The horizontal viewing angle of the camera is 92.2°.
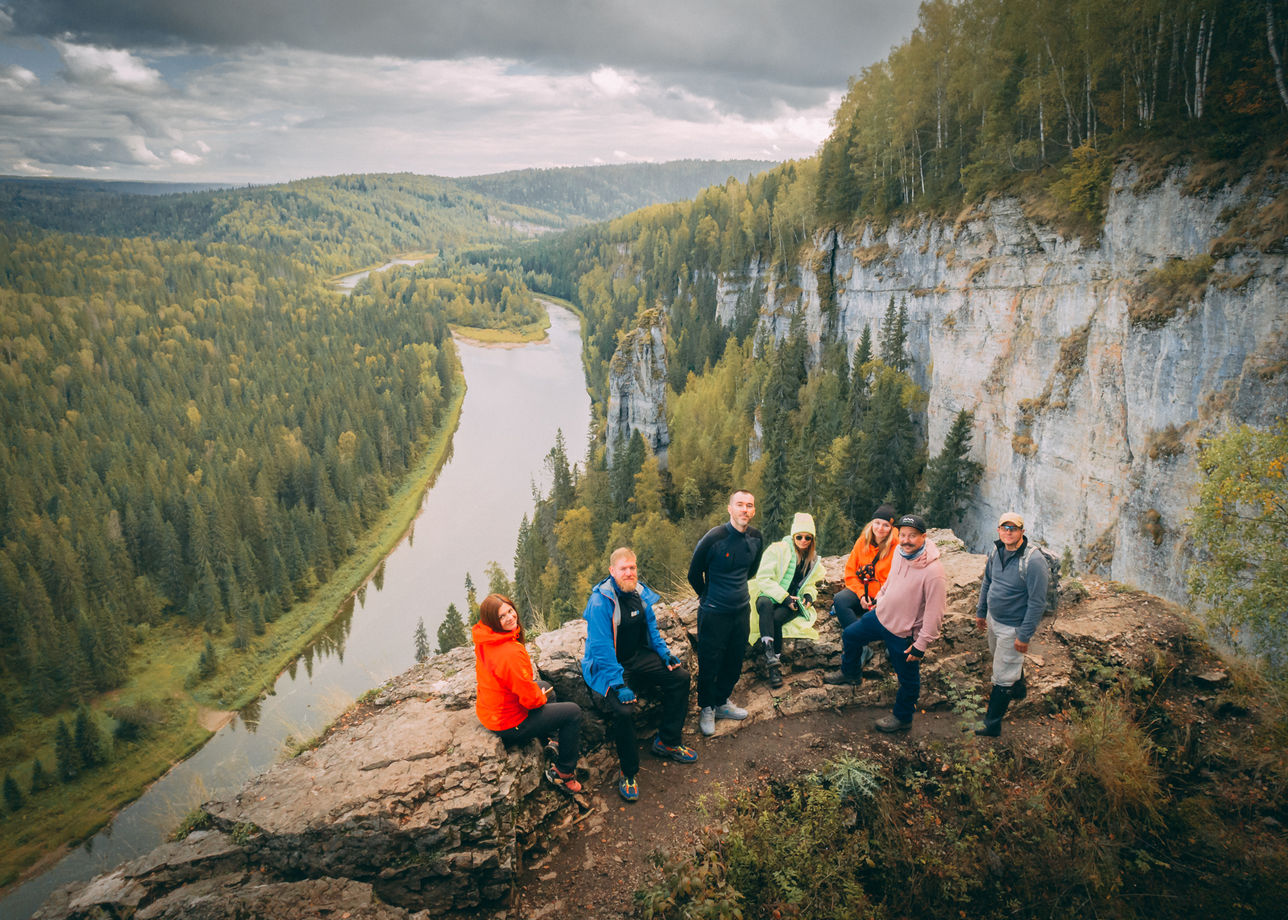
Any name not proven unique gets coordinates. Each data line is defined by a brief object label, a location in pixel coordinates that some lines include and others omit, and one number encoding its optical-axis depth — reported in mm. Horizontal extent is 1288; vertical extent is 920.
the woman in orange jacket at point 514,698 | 5348
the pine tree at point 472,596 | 32600
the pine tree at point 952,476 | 27500
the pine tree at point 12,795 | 29656
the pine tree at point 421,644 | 34531
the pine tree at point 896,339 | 36156
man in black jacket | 6262
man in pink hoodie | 5938
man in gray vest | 5793
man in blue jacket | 5648
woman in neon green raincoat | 7215
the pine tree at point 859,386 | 37875
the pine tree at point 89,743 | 31761
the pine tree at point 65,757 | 31250
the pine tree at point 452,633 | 32562
